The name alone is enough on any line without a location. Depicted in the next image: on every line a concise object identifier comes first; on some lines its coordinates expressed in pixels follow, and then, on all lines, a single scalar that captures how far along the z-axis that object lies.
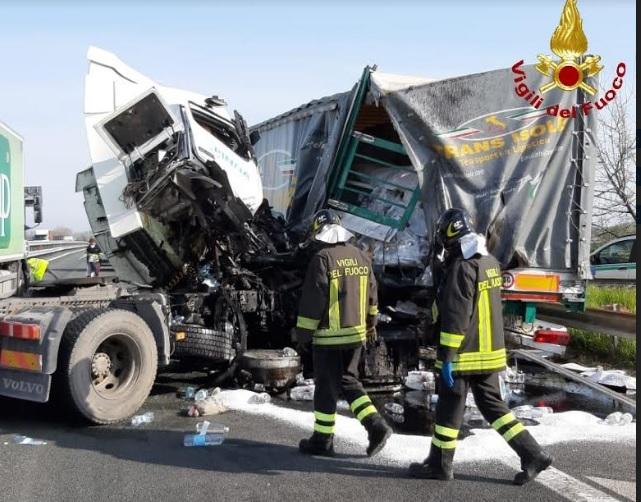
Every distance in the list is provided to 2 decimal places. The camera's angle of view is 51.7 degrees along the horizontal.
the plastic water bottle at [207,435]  4.78
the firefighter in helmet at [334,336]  4.52
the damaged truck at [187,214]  6.11
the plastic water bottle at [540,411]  5.58
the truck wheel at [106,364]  5.01
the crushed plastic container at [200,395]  6.01
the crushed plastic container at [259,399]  5.98
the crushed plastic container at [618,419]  5.32
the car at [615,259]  15.17
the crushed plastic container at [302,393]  6.24
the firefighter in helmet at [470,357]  3.99
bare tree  20.08
